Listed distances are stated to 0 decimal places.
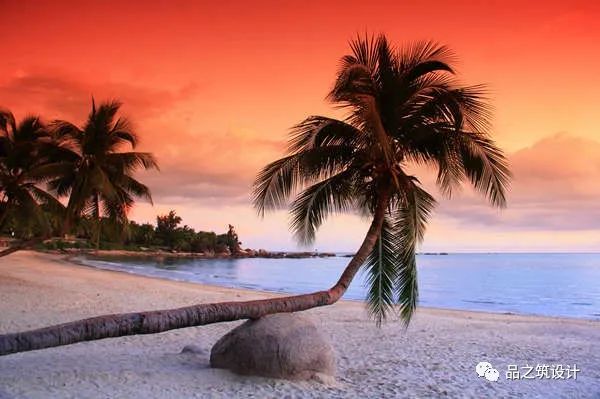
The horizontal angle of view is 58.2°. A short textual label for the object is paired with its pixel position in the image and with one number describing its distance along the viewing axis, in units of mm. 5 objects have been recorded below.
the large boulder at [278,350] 7844
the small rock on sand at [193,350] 9602
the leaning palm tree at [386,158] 9320
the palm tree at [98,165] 17172
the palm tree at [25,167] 18328
